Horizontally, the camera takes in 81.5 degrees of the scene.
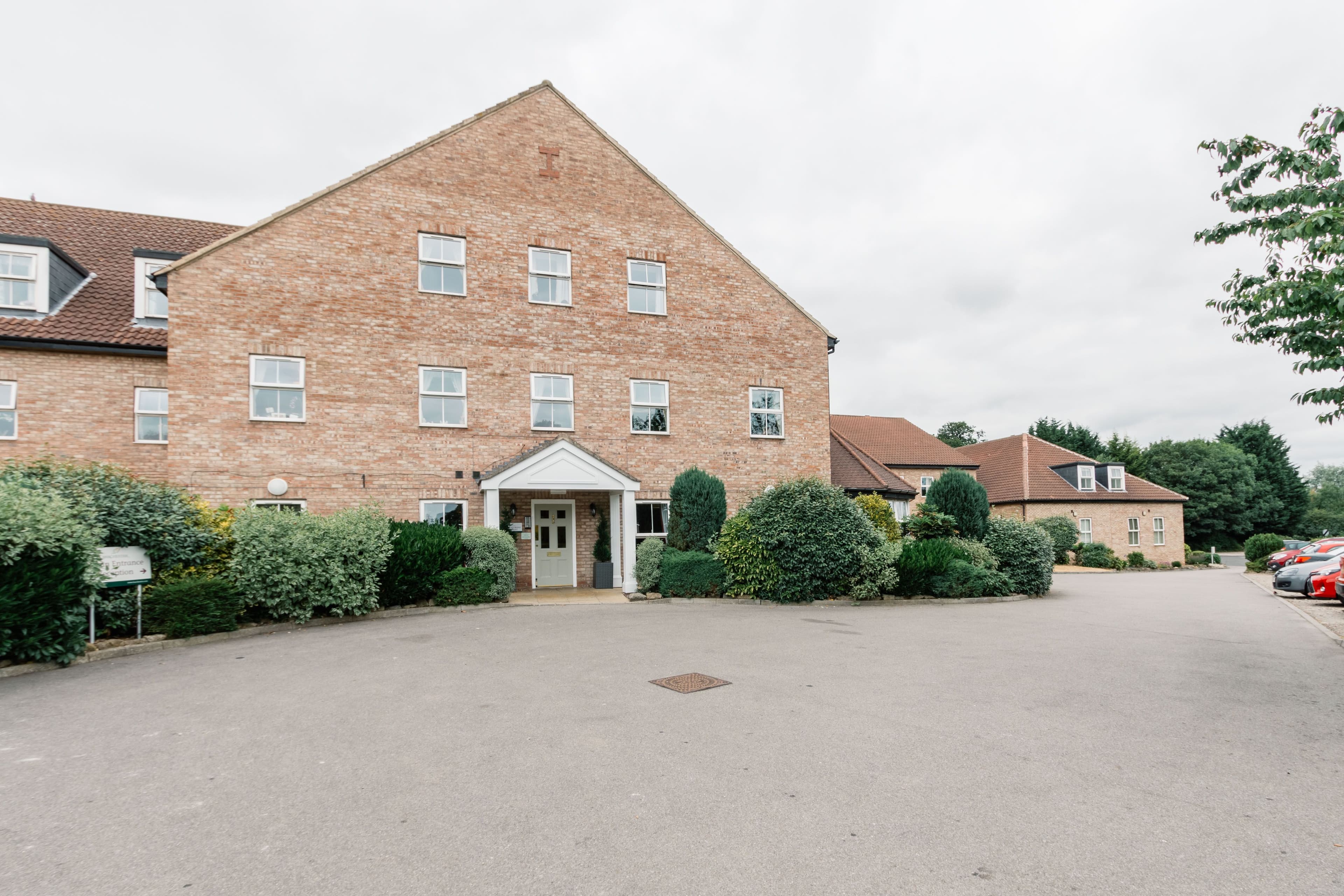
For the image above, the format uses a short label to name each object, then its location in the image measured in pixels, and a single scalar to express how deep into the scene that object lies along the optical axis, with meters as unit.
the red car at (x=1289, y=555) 30.23
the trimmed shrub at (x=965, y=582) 19.09
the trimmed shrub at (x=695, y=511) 19.05
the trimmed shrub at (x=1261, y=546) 37.16
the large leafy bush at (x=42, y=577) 9.52
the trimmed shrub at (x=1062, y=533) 38.59
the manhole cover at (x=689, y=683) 8.26
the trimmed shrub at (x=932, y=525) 21.22
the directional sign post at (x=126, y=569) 11.30
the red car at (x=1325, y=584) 20.84
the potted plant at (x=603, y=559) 19.73
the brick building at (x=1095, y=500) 40.31
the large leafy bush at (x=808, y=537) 17.50
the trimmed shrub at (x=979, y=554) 20.30
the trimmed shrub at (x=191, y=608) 11.94
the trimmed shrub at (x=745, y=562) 17.50
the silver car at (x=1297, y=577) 22.94
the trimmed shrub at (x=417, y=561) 15.08
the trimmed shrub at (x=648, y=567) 18.28
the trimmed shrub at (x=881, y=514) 22.23
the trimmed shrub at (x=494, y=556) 16.36
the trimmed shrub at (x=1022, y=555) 21.19
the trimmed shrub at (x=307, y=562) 13.15
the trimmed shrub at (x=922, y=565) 18.84
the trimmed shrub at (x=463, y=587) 15.65
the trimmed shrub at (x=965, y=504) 21.55
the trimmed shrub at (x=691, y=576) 17.83
